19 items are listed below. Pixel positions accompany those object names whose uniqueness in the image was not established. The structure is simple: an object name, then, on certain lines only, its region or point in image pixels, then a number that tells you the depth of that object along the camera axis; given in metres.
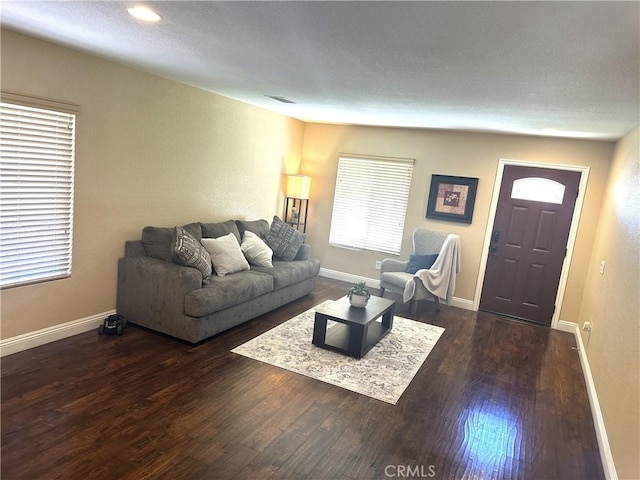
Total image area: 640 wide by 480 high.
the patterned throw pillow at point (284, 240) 5.39
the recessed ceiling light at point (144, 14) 2.13
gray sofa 3.66
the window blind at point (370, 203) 6.19
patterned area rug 3.37
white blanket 5.25
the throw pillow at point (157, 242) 4.07
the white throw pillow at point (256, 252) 4.91
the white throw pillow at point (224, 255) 4.28
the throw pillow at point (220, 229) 4.65
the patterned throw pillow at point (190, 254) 3.82
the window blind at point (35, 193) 3.06
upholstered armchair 5.33
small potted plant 4.10
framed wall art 5.73
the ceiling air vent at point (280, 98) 4.42
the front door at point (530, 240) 5.34
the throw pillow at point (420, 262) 5.56
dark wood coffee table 3.79
